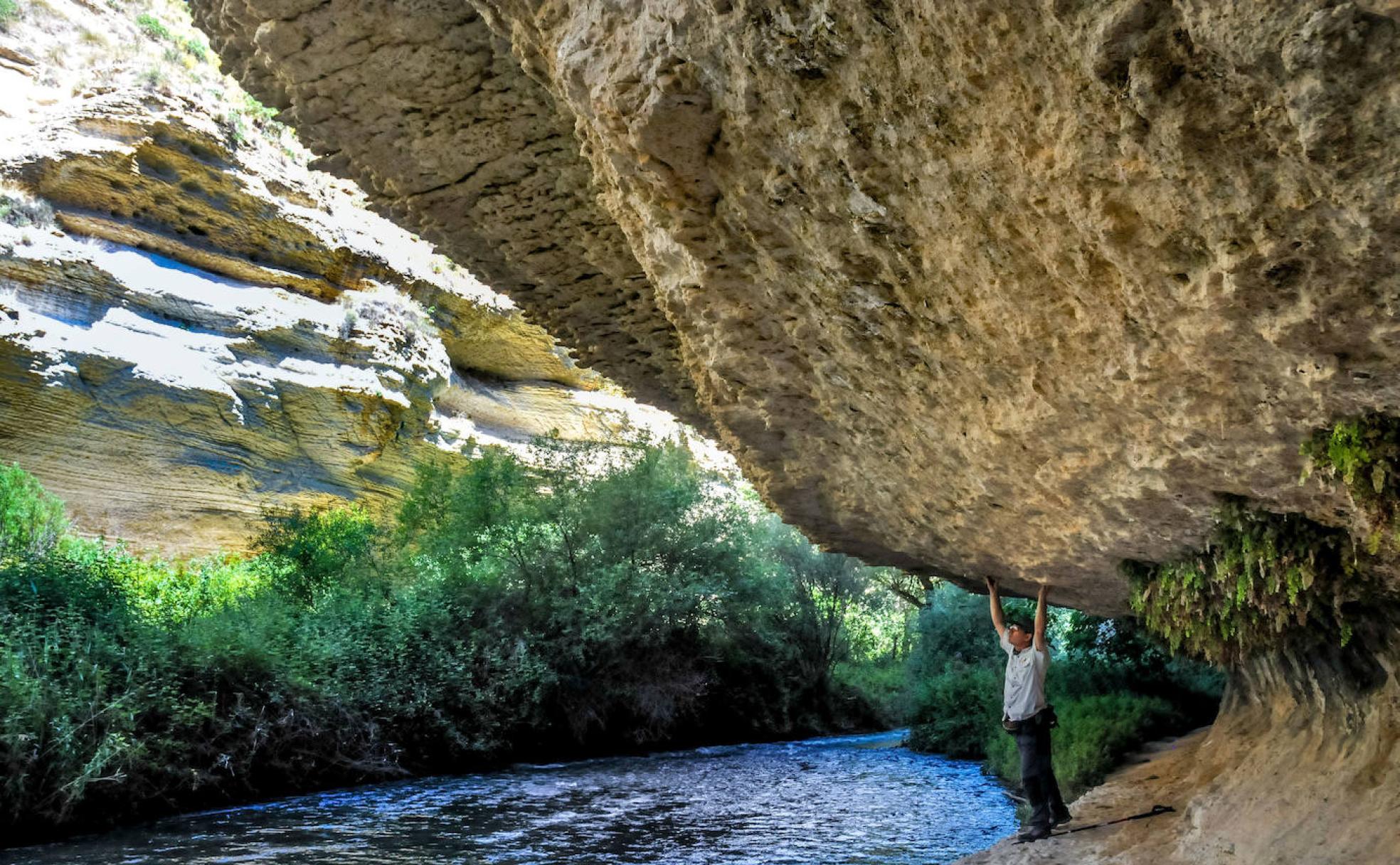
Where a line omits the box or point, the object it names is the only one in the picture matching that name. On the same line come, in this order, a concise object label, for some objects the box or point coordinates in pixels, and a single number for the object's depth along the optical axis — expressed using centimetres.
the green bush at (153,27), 2825
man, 637
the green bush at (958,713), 1706
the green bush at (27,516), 1555
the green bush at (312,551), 1864
